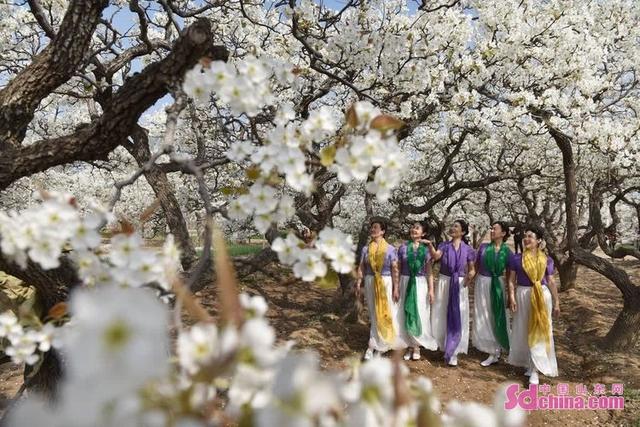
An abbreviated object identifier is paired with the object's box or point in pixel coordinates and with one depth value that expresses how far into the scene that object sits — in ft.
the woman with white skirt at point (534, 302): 15.94
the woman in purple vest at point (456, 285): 17.97
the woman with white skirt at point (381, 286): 17.87
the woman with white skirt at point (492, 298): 17.62
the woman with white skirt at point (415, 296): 18.25
